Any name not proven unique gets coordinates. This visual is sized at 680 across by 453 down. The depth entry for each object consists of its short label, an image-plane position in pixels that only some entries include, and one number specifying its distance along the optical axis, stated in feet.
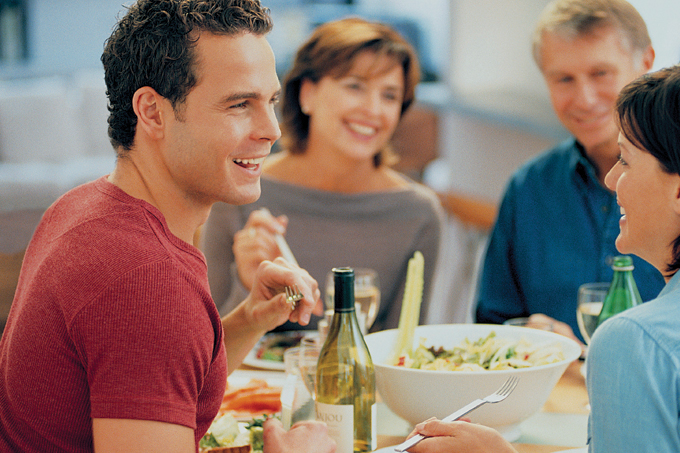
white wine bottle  6.70
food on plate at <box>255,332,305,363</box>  8.06
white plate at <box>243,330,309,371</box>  7.91
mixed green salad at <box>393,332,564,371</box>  6.96
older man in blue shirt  8.89
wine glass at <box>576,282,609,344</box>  7.60
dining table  6.86
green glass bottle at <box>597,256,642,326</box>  7.55
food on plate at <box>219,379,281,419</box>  7.16
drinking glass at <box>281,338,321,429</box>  6.77
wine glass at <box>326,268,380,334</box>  8.11
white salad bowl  6.70
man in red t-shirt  5.92
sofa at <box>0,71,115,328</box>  32.69
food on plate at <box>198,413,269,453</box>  6.71
